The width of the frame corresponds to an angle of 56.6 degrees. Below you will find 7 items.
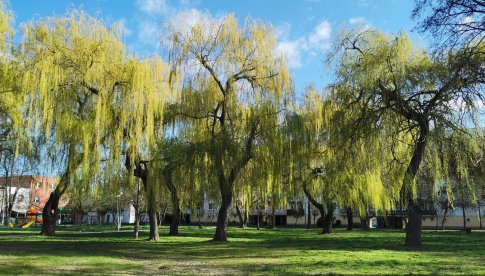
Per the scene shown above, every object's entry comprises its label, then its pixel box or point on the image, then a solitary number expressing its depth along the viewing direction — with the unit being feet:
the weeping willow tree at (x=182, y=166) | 68.28
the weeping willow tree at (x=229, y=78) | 72.02
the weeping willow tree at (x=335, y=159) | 61.31
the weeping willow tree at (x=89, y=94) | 58.13
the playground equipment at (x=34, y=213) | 219.37
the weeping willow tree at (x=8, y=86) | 50.78
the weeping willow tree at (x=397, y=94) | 53.21
